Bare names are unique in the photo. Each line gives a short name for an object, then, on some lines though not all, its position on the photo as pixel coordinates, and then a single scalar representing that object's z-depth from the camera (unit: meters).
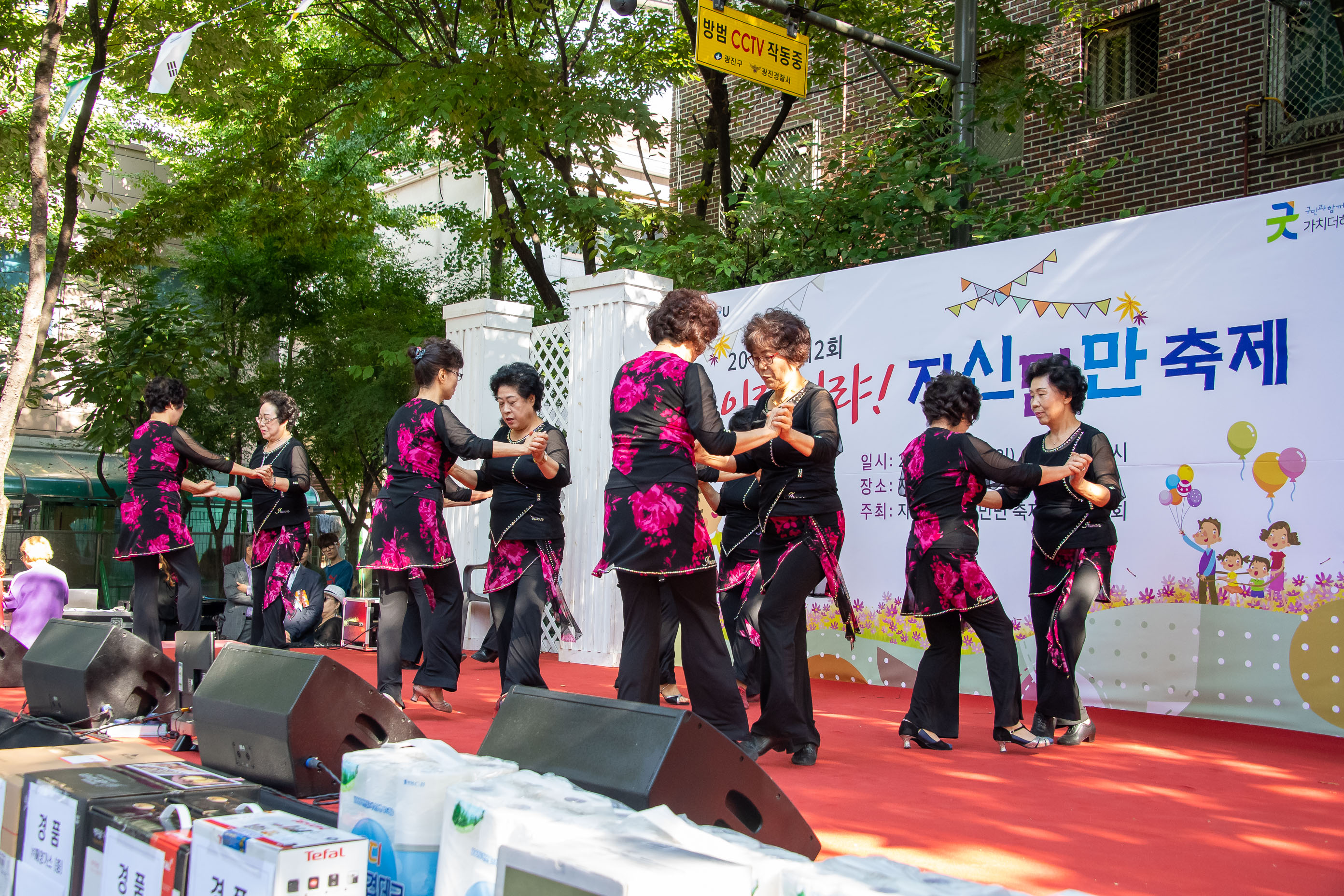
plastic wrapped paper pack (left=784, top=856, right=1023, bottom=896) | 1.57
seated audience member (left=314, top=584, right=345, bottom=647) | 8.88
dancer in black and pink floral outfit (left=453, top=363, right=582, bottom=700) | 4.84
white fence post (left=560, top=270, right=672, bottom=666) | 7.43
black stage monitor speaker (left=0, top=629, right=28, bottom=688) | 5.68
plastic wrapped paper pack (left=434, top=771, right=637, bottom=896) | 1.78
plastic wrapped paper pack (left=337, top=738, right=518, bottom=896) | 2.08
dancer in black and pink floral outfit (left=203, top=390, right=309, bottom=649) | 6.26
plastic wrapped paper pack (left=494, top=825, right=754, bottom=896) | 1.46
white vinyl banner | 4.61
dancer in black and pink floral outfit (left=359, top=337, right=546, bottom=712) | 4.72
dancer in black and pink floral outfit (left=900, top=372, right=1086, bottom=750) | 4.27
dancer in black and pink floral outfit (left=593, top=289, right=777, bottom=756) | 3.60
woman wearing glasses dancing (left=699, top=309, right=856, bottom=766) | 3.83
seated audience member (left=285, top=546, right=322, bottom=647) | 8.52
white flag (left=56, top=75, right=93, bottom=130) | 7.38
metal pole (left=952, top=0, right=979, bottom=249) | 7.15
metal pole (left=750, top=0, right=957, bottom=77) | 6.97
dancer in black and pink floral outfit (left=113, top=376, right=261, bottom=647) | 5.78
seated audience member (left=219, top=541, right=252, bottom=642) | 8.90
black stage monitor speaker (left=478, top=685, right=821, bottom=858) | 2.16
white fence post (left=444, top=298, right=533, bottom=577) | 8.58
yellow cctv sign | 6.95
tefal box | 1.72
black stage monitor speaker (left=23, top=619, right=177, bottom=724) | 4.18
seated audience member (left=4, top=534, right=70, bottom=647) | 5.93
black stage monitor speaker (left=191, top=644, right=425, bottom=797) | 2.96
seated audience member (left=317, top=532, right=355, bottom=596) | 9.32
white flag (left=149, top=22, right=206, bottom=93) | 6.77
